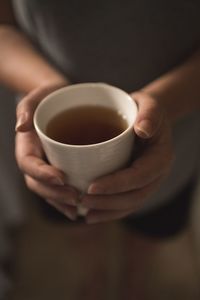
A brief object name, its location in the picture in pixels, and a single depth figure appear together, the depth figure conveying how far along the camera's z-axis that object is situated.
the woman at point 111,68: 0.56
